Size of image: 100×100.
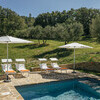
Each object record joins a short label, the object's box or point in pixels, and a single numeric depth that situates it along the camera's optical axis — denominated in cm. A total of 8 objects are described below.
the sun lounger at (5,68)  961
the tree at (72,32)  2255
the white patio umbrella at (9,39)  820
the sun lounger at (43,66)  1149
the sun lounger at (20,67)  1059
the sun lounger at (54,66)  1184
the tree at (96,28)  1620
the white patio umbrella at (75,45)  1149
